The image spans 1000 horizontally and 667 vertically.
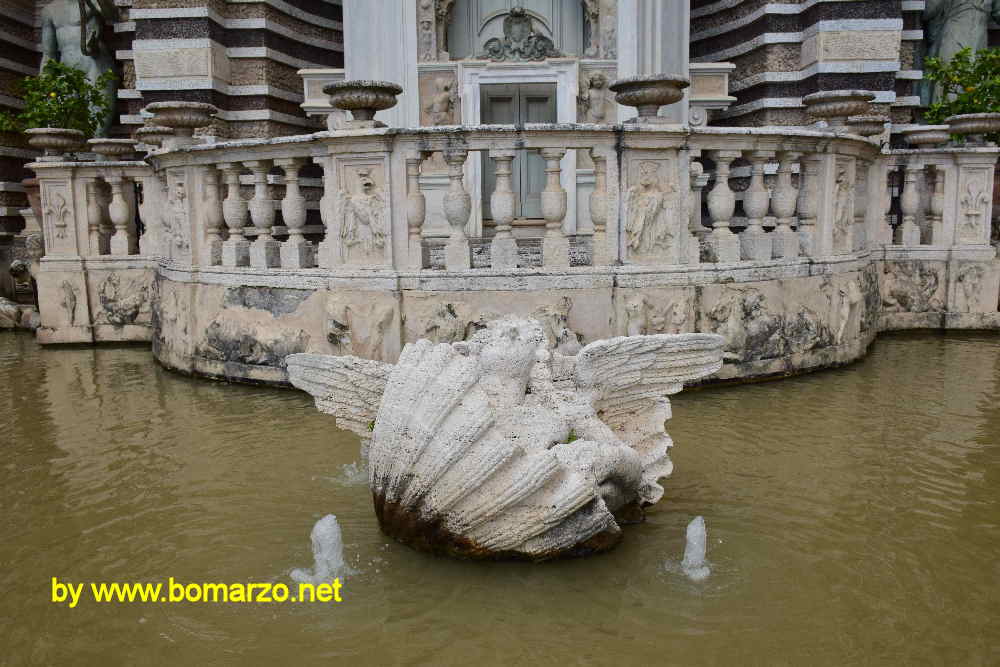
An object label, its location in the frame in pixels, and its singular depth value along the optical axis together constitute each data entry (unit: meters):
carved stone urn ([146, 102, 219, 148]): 7.72
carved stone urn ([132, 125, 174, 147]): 8.84
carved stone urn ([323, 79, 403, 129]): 6.45
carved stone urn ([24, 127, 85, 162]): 9.66
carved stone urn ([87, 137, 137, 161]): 10.33
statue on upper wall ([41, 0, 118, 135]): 14.47
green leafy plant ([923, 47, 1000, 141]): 11.72
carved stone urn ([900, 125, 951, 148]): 10.36
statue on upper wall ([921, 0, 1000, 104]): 13.51
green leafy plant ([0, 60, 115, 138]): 13.11
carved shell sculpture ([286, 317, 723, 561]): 3.72
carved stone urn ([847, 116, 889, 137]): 8.88
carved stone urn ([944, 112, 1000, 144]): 9.50
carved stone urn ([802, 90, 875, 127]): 7.93
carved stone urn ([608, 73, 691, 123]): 6.52
